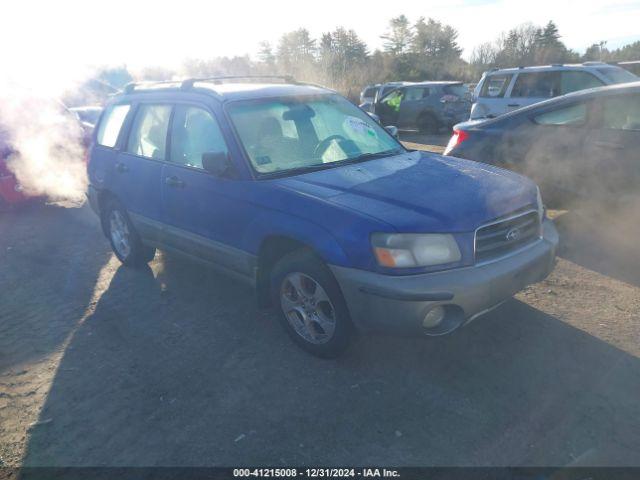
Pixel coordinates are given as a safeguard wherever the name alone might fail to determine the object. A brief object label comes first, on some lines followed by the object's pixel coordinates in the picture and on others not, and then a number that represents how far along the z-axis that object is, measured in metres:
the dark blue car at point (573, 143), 4.97
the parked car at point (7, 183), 7.44
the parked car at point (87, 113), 11.79
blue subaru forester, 2.99
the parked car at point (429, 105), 15.09
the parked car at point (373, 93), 17.16
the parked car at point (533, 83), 9.66
